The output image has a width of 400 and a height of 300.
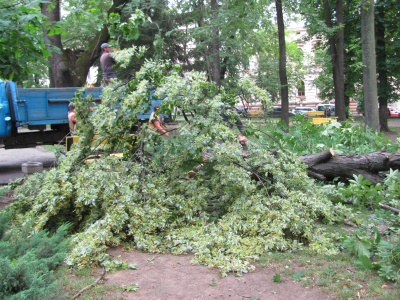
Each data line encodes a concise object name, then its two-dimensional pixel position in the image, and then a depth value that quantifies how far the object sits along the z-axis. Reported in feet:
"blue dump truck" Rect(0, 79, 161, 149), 37.65
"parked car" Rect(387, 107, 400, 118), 152.83
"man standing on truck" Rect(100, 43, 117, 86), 36.04
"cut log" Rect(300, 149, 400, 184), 24.94
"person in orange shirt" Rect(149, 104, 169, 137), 20.68
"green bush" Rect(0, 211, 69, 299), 10.17
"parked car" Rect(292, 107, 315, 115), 165.19
